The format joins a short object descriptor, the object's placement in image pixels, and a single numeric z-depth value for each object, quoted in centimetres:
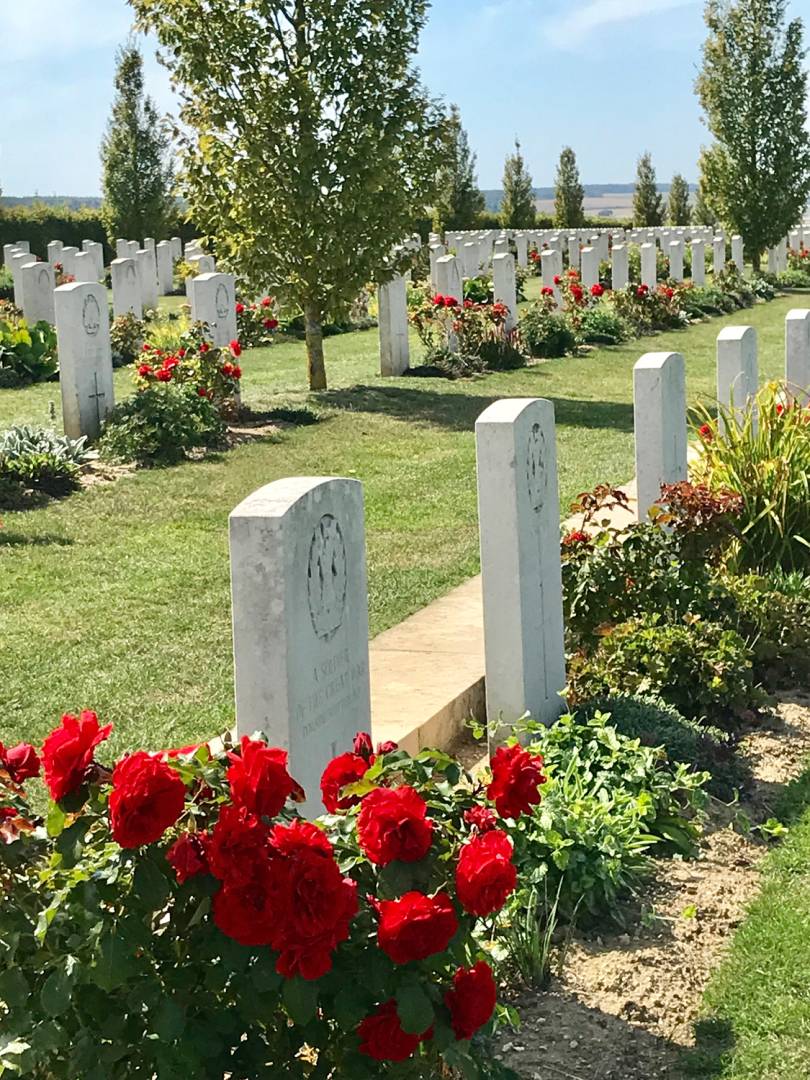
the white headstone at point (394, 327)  1800
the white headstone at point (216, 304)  1492
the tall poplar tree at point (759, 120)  3488
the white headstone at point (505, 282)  1988
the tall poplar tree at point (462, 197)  4775
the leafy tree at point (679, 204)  5725
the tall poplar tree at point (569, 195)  5384
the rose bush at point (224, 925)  259
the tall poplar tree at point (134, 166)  3547
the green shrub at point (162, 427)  1235
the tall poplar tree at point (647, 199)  5500
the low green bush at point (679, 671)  598
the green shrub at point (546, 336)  2048
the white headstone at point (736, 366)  916
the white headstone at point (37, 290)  2358
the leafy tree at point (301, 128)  1566
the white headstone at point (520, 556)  541
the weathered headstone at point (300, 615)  380
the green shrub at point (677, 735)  545
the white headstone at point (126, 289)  2242
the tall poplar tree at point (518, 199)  5159
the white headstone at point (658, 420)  745
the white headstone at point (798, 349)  1049
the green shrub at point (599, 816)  439
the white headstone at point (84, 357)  1284
